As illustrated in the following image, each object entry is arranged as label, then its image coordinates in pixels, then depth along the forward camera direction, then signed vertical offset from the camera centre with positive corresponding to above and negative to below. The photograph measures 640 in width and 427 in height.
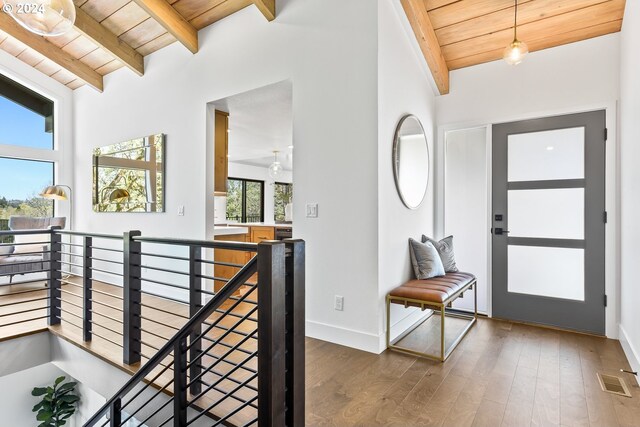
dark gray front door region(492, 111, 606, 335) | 3.10 -0.08
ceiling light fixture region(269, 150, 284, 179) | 6.99 +0.96
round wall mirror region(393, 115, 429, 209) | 3.02 +0.50
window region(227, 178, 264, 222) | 8.44 +0.34
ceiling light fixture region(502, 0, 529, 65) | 2.68 +1.29
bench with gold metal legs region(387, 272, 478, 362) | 2.59 -0.65
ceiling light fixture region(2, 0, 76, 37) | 1.76 +1.07
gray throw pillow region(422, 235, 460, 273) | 3.47 -0.40
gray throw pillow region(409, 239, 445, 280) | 3.17 -0.44
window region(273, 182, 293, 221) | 9.28 +0.41
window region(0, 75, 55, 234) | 4.93 +0.95
